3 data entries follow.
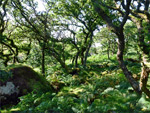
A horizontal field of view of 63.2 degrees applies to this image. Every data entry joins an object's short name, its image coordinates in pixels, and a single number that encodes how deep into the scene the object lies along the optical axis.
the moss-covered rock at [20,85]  6.47
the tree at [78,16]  11.84
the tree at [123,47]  4.03
